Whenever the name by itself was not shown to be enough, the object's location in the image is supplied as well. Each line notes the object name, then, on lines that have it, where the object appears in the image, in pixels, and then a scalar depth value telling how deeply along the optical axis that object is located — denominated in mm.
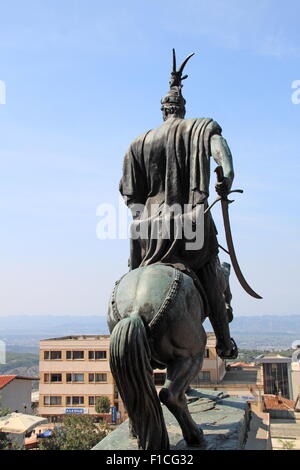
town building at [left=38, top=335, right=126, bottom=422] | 39344
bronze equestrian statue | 3727
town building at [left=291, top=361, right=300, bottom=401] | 48156
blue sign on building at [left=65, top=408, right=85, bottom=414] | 39053
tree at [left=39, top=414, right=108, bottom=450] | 22828
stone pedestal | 4387
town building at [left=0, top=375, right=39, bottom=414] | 37156
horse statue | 3684
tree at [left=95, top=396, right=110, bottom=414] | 37219
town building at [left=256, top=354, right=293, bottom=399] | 47125
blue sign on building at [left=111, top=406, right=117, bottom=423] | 35344
